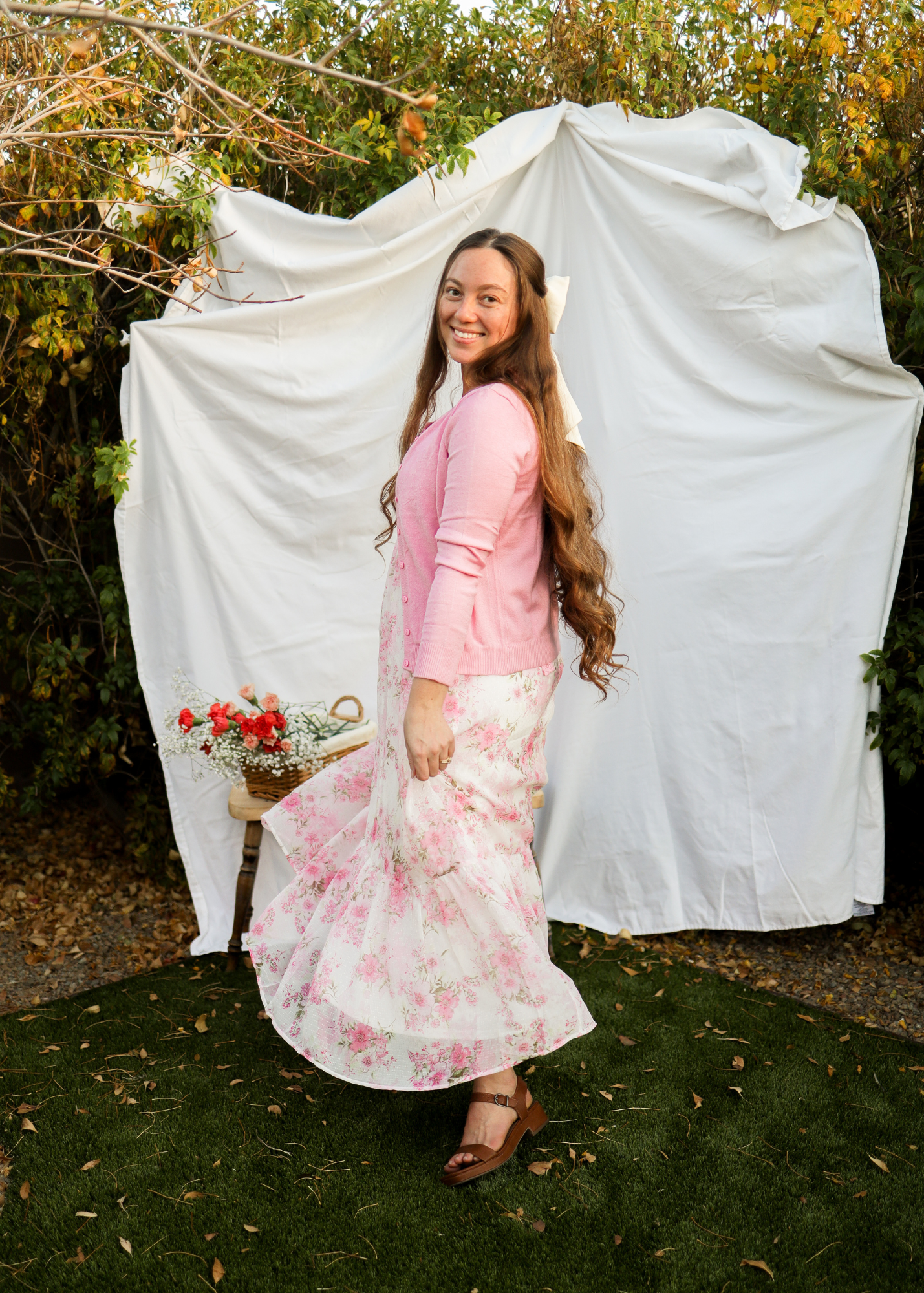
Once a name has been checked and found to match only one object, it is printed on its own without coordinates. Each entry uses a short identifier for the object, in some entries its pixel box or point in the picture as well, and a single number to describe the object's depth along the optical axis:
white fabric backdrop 3.00
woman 1.90
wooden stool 2.90
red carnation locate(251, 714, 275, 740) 2.80
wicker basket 2.87
